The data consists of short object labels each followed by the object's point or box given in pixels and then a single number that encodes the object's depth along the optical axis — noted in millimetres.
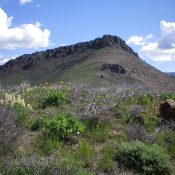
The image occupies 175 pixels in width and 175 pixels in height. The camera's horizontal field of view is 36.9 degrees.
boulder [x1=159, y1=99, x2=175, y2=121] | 5505
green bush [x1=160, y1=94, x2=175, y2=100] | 6846
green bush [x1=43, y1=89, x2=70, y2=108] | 6172
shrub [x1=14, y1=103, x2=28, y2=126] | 5094
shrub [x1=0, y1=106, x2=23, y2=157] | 4198
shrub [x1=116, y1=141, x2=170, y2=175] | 4177
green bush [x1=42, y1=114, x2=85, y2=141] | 4707
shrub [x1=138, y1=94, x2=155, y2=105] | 6473
